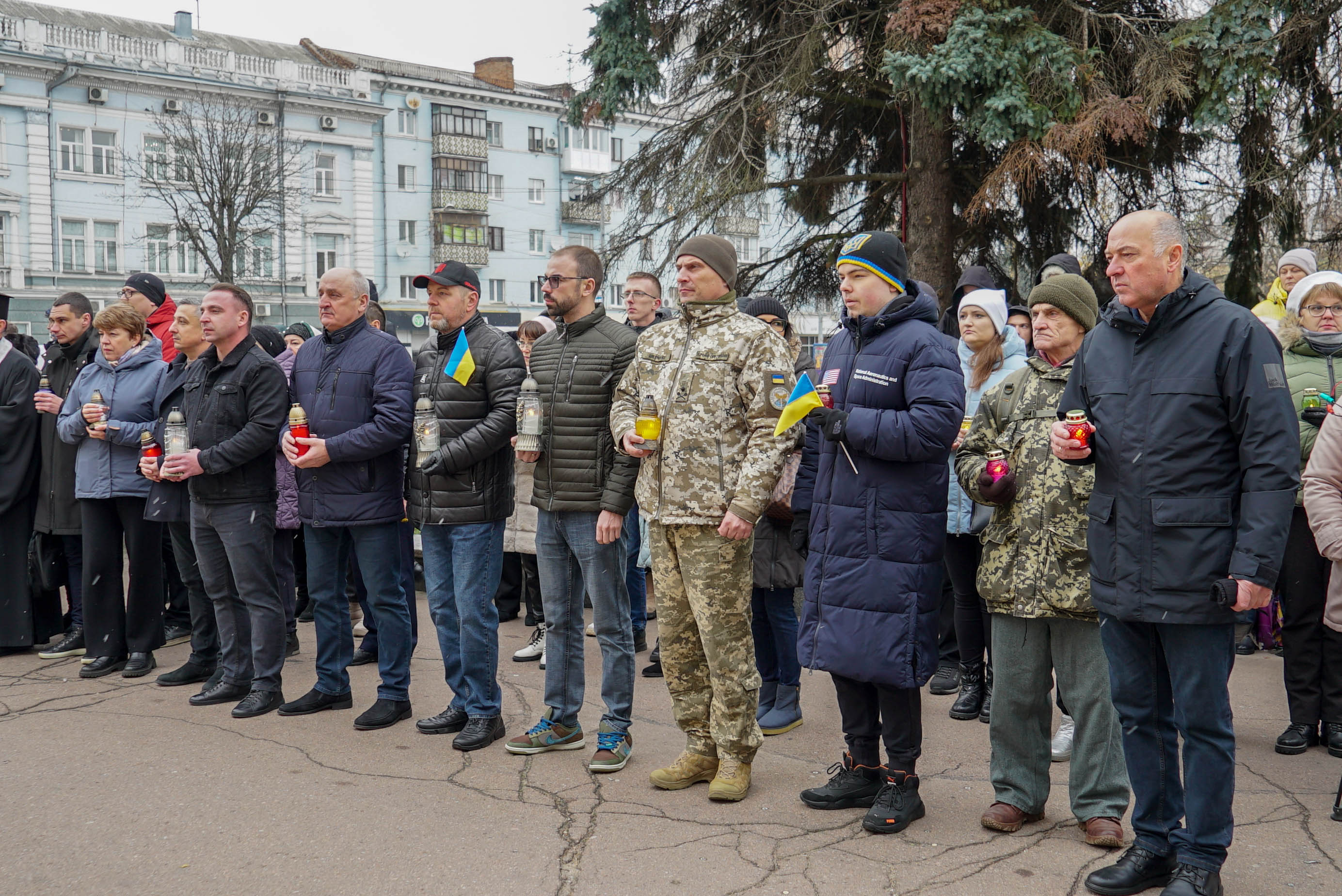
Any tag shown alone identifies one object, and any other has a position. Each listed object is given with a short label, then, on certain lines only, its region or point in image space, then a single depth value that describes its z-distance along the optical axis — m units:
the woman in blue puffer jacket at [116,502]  6.61
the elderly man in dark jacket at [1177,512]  3.33
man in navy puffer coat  4.08
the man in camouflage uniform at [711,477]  4.46
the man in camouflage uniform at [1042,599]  4.04
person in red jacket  7.21
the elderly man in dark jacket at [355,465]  5.54
